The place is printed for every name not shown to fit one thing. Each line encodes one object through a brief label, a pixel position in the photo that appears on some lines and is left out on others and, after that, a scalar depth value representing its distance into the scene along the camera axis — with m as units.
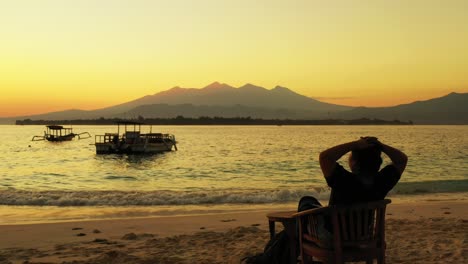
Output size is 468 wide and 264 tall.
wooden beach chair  4.10
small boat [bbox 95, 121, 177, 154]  50.48
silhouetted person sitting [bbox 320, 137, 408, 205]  3.97
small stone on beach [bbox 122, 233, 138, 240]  8.16
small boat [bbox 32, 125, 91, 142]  82.00
